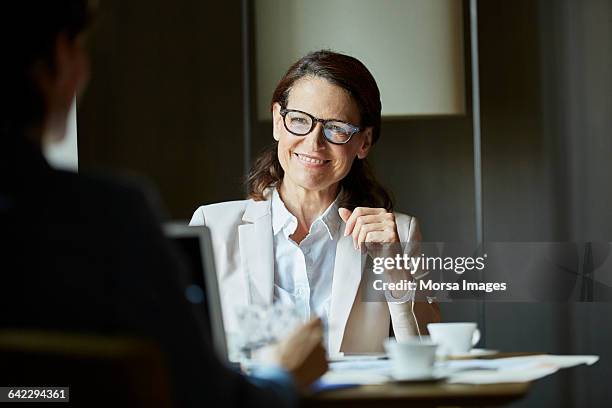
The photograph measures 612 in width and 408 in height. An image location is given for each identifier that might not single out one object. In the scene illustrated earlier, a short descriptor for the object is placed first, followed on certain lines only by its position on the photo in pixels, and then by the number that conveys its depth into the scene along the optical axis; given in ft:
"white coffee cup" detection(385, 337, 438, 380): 8.63
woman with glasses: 10.38
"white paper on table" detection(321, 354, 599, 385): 8.66
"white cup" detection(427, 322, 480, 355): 9.25
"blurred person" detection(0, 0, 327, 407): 5.94
